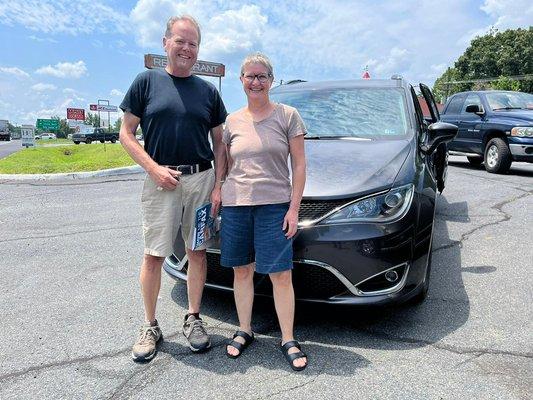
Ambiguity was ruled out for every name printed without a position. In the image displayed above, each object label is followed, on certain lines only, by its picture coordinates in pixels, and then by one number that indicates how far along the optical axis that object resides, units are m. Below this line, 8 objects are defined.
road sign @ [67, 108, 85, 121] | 39.12
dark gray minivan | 2.68
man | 2.58
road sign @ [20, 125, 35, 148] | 22.72
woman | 2.52
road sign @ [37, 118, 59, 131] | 57.81
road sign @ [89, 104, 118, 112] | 23.74
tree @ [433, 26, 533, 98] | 55.00
